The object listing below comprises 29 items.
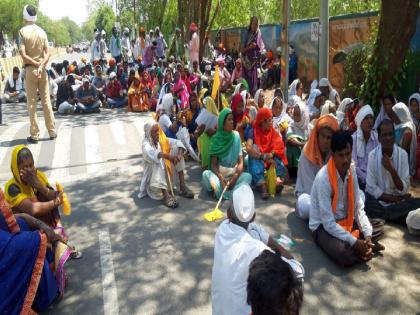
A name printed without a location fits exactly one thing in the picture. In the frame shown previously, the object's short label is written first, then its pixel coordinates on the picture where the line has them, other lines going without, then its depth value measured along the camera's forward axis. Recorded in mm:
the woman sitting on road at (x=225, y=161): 6203
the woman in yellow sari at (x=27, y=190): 4125
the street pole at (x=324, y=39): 8672
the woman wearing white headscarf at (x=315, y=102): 8320
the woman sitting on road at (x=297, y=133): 6957
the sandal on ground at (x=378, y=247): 4559
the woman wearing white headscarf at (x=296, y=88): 9711
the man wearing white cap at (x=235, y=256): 2852
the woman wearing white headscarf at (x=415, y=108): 6996
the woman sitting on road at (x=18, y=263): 3456
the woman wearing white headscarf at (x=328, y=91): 8562
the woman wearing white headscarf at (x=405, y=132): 6363
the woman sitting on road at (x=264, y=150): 6348
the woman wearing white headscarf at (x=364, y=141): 6012
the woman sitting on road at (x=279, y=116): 7211
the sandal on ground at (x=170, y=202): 5945
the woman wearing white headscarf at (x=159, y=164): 6070
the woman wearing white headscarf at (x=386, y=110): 6795
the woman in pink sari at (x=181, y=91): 10648
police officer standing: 8867
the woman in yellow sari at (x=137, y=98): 13500
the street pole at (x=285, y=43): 9516
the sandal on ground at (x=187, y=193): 6270
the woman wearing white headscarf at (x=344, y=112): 7098
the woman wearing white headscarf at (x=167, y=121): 7656
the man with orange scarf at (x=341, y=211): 4312
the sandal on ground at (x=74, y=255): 4727
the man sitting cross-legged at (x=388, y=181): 5156
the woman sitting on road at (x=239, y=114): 7039
